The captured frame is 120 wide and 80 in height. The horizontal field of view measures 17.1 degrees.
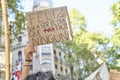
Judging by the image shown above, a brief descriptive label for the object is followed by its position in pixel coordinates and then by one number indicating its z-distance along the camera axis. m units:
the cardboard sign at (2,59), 4.29
